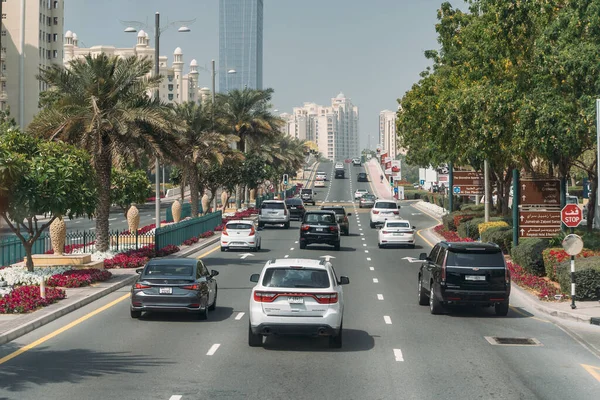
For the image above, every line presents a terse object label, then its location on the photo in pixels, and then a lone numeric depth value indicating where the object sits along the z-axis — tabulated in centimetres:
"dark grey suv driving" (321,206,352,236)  5544
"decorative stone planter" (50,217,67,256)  3416
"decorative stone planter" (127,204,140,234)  4684
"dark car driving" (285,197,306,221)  7075
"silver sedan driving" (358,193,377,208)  9662
